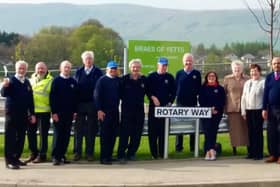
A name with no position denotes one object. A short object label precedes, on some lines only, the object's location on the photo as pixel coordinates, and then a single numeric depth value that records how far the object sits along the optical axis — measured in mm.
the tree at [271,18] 19047
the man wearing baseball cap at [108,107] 12336
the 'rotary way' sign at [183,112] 12797
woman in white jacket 12734
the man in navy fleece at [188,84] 13203
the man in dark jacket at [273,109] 12367
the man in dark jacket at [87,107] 12633
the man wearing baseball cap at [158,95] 13008
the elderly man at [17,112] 11938
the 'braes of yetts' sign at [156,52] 15383
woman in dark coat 12992
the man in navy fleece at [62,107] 12305
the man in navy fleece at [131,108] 12656
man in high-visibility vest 12523
